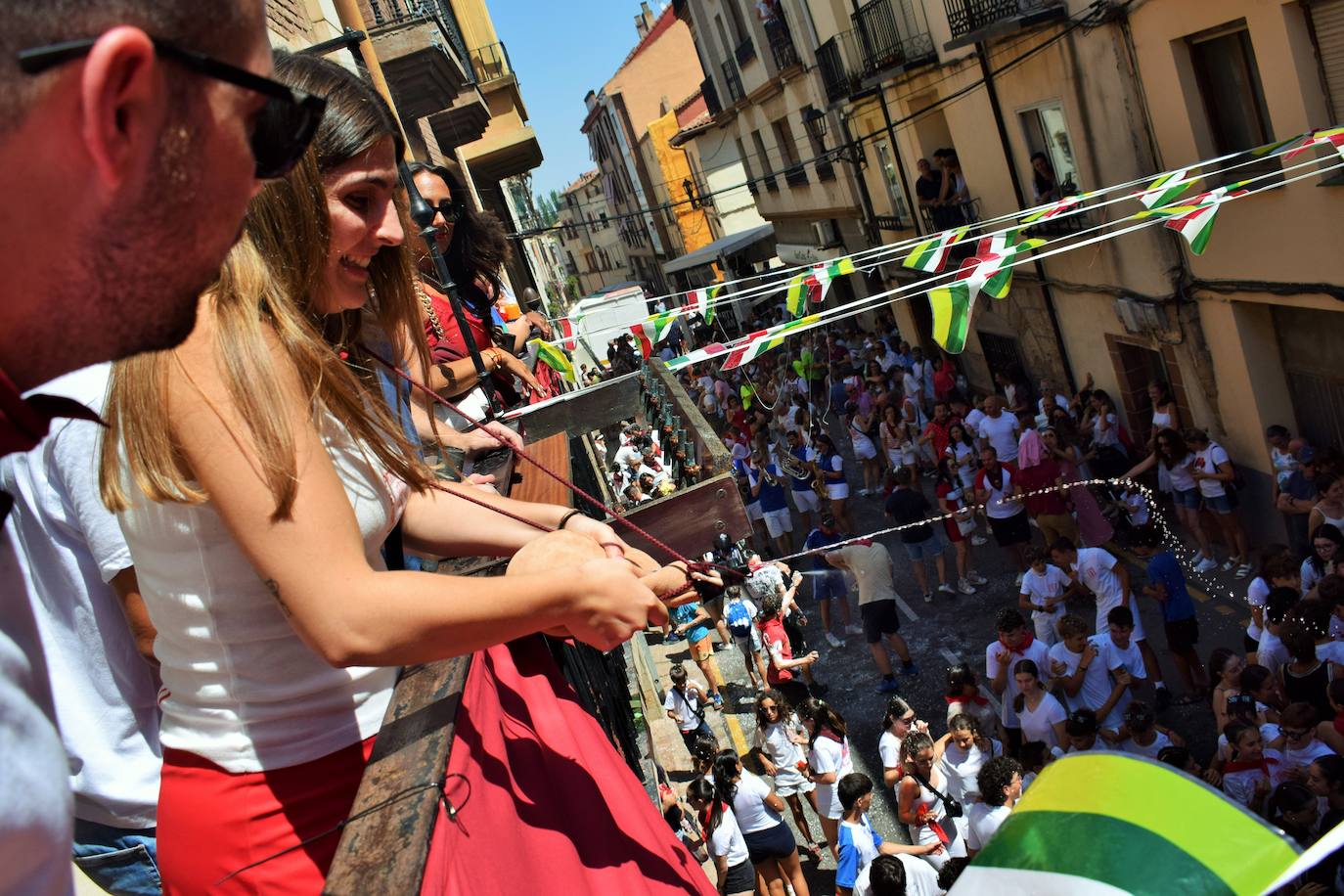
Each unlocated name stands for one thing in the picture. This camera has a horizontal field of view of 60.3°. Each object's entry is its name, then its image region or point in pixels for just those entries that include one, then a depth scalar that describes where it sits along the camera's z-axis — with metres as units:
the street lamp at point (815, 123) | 23.97
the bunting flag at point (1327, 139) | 7.51
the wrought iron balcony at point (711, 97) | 33.84
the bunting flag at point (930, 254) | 9.17
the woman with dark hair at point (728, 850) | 7.62
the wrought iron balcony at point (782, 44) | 24.72
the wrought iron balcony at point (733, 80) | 30.59
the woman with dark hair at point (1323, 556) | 7.63
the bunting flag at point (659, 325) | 11.34
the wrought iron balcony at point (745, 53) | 28.06
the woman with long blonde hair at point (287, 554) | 1.35
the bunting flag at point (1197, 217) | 7.79
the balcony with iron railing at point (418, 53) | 11.88
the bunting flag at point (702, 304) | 12.16
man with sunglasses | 0.75
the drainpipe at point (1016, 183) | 15.46
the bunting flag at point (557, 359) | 12.39
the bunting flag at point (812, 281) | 10.33
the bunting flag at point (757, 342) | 9.02
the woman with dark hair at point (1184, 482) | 10.81
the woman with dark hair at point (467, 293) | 4.57
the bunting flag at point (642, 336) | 11.03
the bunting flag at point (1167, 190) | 8.32
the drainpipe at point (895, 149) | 19.22
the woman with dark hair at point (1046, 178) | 14.34
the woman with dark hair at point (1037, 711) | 7.84
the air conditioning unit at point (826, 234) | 27.23
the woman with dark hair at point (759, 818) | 7.78
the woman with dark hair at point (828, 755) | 8.15
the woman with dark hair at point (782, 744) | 8.54
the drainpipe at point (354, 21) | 8.26
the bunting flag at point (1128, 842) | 1.63
